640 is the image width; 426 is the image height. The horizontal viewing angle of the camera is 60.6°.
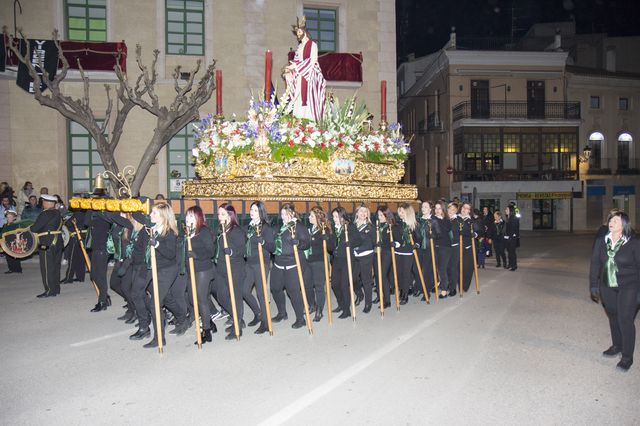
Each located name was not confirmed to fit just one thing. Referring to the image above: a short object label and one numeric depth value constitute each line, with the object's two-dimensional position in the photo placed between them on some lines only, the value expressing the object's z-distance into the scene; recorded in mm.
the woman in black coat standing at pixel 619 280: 6184
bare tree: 15906
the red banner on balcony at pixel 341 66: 18609
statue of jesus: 10797
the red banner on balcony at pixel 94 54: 17156
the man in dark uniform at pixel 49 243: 10812
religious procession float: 9359
